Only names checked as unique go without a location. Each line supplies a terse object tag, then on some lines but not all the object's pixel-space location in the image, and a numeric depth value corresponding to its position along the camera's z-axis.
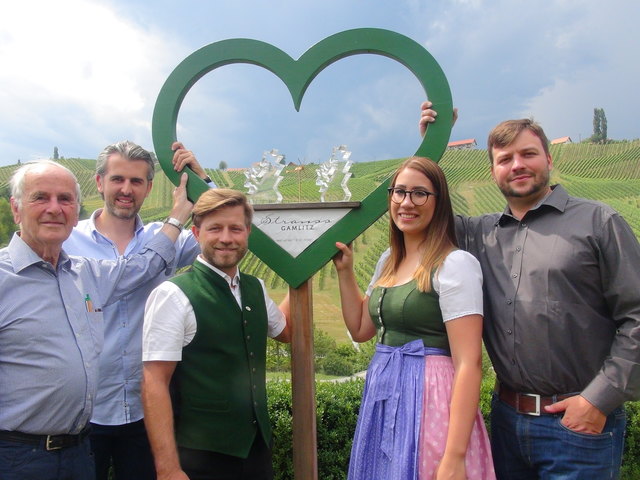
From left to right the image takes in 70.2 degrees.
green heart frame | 2.58
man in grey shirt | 1.89
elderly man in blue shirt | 1.83
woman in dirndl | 1.84
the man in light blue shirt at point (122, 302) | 2.41
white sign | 2.67
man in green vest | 1.92
